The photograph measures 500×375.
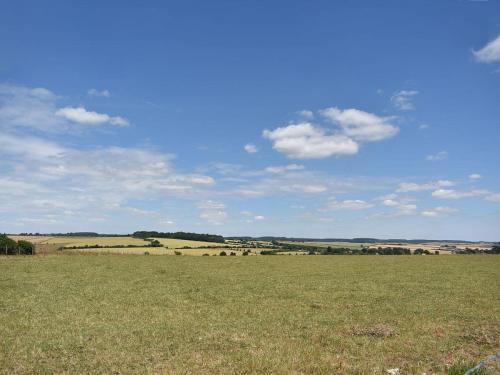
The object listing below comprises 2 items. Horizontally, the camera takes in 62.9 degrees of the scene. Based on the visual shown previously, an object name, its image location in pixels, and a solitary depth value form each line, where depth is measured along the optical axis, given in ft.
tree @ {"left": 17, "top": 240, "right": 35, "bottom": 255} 257.03
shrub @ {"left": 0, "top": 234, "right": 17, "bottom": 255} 249.57
